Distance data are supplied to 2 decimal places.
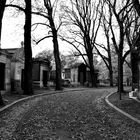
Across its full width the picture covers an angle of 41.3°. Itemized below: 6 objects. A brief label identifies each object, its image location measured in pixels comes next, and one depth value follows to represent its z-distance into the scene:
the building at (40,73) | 23.12
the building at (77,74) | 35.72
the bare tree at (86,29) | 28.52
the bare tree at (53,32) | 21.09
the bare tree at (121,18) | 15.15
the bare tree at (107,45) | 28.96
